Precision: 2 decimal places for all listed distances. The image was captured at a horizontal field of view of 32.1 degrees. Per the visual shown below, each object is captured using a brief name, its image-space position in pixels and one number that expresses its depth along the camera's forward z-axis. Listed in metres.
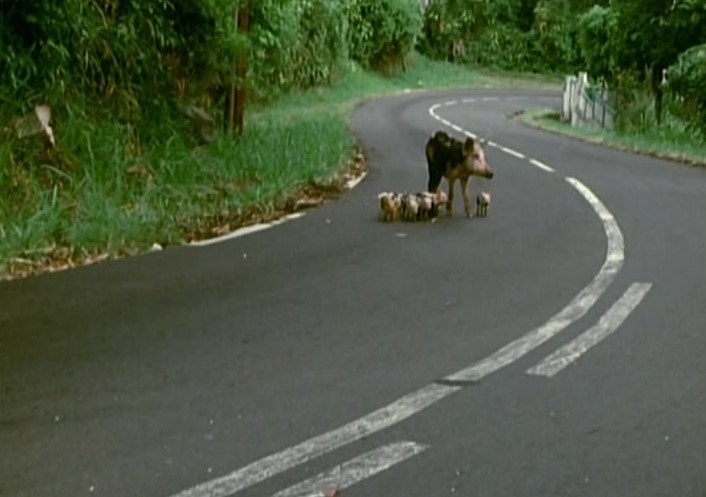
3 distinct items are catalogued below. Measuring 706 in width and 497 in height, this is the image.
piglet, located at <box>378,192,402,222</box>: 11.16
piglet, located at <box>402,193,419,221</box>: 11.11
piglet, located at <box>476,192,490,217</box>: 11.61
